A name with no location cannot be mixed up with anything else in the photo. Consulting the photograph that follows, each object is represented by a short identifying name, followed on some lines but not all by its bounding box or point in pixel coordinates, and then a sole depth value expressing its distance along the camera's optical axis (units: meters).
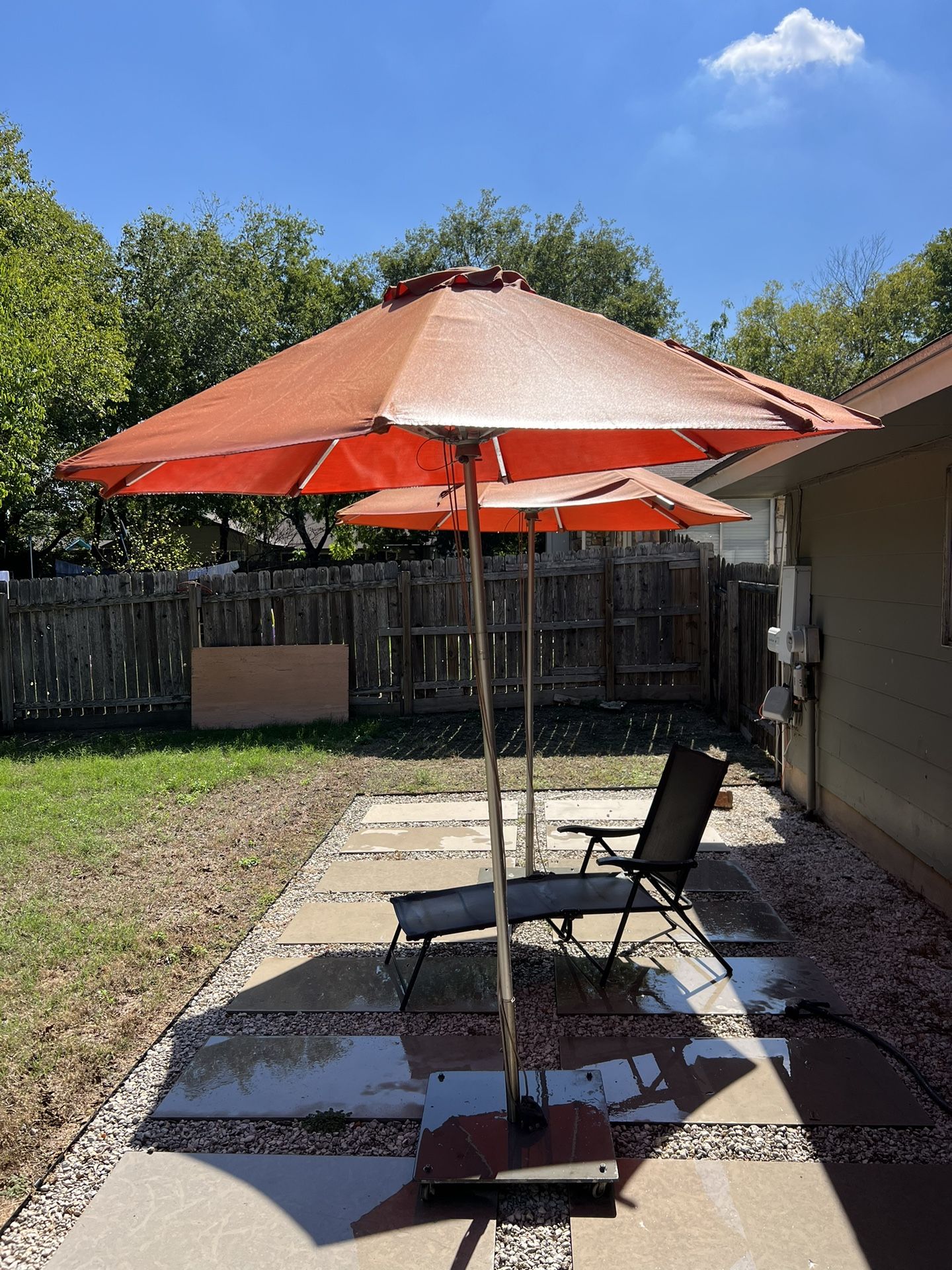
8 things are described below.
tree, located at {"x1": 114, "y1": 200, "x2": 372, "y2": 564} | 21.56
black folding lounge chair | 3.65
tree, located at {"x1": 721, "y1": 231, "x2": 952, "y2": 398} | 28.00
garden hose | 2.87
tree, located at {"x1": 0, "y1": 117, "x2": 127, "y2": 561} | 11.18
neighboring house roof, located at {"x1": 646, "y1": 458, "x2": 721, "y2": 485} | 11.22
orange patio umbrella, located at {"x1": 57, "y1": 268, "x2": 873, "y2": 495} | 1.88
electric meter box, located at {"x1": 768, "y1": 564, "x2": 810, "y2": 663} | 6.41
